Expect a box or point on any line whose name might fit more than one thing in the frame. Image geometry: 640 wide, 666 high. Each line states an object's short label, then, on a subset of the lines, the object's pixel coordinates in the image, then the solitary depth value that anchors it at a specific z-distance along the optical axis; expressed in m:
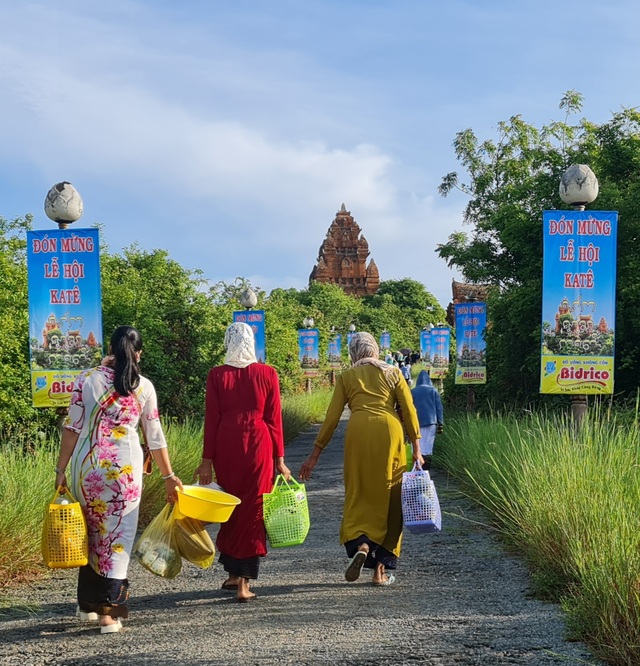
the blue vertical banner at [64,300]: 8.55
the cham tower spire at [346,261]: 111.12
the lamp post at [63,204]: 8.83
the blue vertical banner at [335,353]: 41.06
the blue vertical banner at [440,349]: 26.58
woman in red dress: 5.99
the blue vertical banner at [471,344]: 16.98
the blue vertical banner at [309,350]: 31.55
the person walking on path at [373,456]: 6.38
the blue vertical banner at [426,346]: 28.47
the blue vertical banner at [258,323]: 18.92
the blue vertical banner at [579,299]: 8.90
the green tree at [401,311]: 75.75
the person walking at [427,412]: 11.54
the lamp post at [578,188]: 9.34
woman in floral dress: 5.19
